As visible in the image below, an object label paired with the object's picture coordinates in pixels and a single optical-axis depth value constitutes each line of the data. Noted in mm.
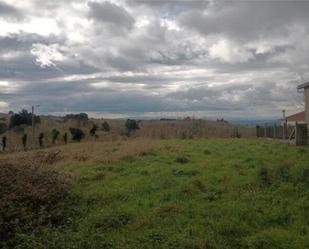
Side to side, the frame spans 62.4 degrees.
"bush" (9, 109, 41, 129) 32269
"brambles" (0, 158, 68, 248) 4805
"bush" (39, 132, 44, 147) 21522
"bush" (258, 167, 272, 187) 6824
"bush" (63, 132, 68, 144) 22948
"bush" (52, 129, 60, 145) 23262
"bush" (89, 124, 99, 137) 25622
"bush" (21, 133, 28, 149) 21023
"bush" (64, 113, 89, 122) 36513
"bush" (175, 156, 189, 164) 10354
